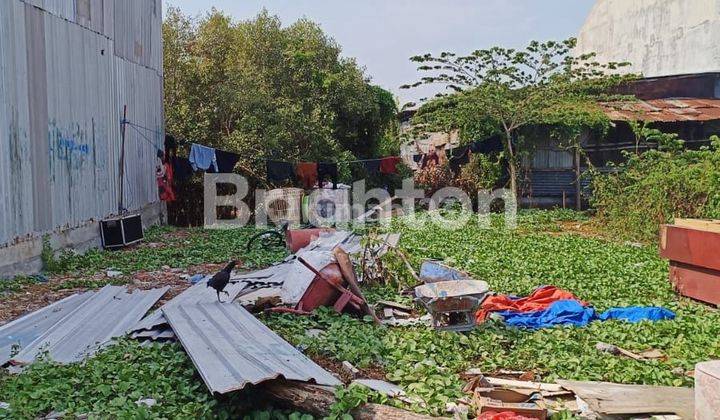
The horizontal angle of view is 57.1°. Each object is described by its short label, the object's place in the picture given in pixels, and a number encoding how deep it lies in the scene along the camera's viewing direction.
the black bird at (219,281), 6.54
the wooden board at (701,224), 7.43
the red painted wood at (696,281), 7.32
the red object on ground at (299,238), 11.05
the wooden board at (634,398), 3.99
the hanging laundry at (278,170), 16.88
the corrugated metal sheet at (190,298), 5.98
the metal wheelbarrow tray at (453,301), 6.16
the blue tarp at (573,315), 6.56
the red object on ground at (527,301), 6.95
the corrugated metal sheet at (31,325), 5.62
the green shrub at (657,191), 11.79
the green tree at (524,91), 17.58
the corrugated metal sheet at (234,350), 4.15
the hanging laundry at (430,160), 22.53
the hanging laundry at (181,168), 16.56
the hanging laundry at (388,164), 19.19
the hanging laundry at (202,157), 15.28
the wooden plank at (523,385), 4.45
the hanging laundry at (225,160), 16.03
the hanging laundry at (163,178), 15.88
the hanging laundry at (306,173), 17.34
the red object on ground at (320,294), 6.82
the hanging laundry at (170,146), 16.44
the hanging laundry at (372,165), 19.22
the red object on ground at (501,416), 3.76
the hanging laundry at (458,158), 20.84
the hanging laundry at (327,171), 17.81
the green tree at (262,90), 18.39
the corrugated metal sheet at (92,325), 5.41
